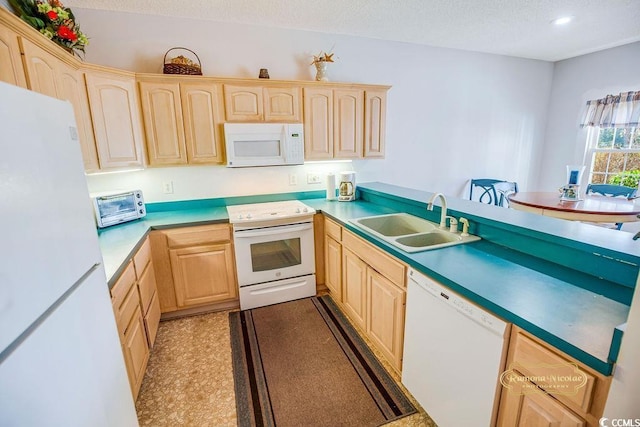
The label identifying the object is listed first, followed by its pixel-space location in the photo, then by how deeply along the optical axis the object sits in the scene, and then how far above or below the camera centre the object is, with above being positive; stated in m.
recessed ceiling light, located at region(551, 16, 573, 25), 2.70 +1.19
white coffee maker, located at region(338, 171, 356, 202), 2.98 -0.35
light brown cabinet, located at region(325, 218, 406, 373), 1.67 -0.93
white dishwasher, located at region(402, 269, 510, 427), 1.08 -0.86
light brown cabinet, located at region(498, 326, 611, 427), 0.80 -0.71
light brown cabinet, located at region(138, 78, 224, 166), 2.35 +0.27
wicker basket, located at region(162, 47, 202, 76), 2.35 +0.69
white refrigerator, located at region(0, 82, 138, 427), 0.61 -0.32
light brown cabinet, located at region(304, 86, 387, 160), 2.77 +0.29
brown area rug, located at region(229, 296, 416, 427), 1.59 -1.40
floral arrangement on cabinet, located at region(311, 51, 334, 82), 2.81 +0.83
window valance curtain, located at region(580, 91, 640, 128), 3.40 +0.45
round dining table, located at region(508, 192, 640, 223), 2.49 -0.53
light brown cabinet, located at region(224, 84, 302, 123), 2.52 +0.43
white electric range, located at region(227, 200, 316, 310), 2.45 -0.88
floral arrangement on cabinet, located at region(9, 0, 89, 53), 1.64 +0.79
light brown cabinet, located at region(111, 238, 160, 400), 1.50 -0.94
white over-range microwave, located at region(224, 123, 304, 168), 2.52 +0.07
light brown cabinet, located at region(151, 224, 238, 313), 2.32 -0.92
